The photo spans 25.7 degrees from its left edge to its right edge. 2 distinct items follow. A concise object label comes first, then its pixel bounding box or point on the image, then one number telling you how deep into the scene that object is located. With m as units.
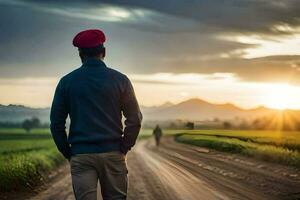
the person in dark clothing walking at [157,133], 53.44
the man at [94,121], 6.32
